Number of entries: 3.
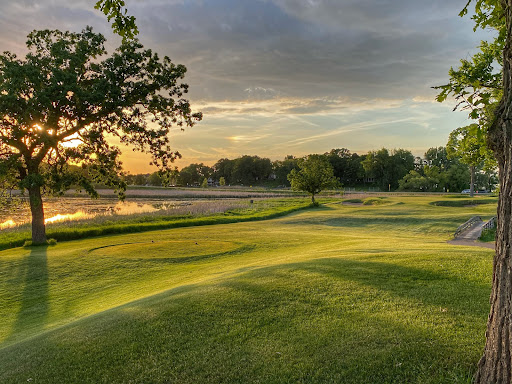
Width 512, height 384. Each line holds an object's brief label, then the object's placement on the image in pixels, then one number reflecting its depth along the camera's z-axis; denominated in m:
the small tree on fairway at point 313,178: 56.59
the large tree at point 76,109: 19.53
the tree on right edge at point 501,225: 3.94
